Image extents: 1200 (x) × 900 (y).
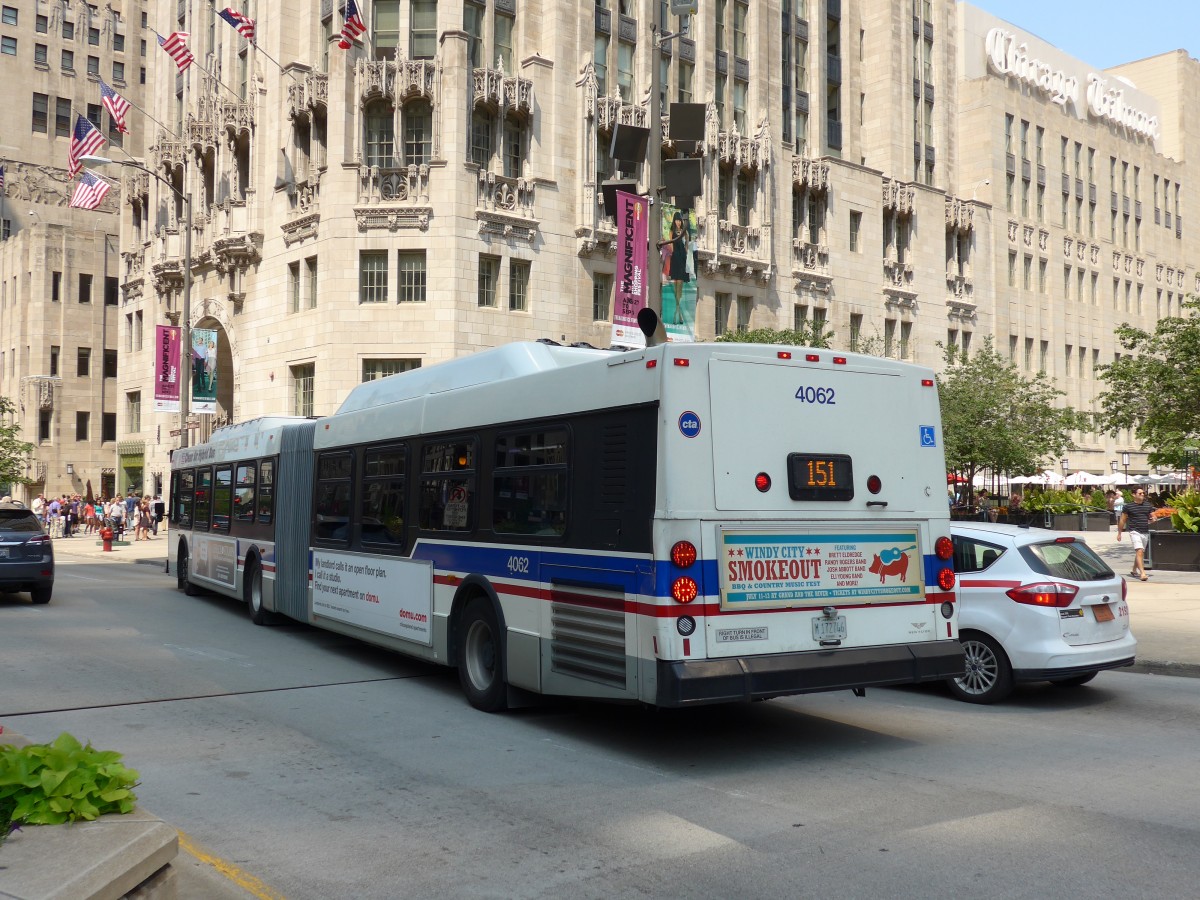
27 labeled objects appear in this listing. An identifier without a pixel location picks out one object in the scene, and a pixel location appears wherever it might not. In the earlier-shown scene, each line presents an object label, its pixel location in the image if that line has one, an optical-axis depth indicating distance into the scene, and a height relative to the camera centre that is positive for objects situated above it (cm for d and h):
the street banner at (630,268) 2216 +539
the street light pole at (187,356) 3161 +407
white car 963 -107
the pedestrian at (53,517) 4776 -125
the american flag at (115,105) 3459 +1264
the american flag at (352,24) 3178 +1389
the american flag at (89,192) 3606 +1009
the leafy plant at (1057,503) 4428 -29
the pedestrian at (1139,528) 2145 -71
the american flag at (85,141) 3488 +1143
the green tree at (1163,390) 2544 +263
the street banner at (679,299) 3212 +648
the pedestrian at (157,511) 4394 -88
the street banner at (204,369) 3544 +405
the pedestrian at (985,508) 3734 -44
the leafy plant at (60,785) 430 -121
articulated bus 750 -26
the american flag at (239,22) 3350 +1476
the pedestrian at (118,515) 4075 -100
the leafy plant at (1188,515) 2383 -41
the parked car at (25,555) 1777 -111
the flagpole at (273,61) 3659 +1504
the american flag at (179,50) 3362 +1391
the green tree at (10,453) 3525 +122
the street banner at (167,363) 3778 +461
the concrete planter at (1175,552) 2372 -123
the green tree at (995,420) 3525 +259
